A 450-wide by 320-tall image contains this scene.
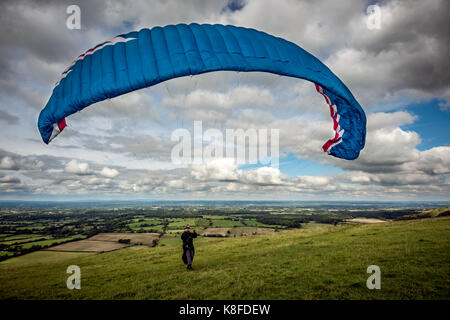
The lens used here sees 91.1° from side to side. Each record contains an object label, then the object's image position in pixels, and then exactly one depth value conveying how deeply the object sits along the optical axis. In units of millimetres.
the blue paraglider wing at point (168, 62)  6918
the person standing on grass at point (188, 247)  10047
